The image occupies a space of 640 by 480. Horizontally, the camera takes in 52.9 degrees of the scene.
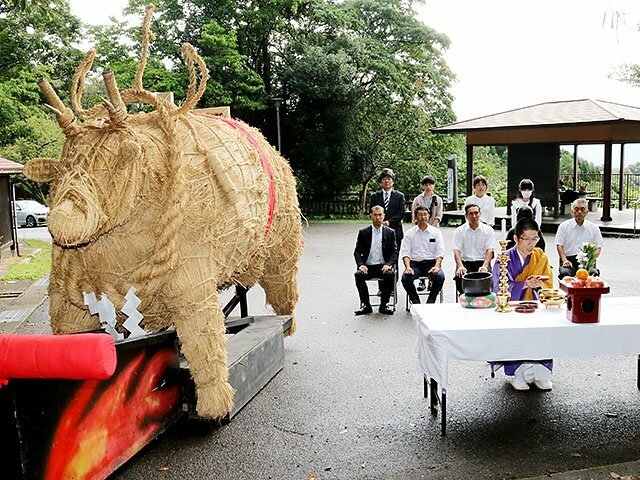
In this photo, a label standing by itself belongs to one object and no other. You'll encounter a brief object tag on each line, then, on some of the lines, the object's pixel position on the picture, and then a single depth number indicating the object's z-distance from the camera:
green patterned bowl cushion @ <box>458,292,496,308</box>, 4.96
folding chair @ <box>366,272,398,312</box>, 8.20
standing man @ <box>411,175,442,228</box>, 9.63
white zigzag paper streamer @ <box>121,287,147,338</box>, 4.24
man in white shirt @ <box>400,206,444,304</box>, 8.10
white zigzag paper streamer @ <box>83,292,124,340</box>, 4.28
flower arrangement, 5.07
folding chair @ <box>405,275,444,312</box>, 8.19
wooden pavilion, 16.19
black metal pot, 4.97
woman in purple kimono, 5.32
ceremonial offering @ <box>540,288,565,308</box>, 4.89
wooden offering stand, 4.43
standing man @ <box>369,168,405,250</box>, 8.95
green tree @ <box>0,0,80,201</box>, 15.35
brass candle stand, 4.86
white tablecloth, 4.36
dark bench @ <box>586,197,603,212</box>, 20.34
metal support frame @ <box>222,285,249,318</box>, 6.43
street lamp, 20.77
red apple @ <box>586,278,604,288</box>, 4.47
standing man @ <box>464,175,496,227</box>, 9.45
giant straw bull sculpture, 3.97
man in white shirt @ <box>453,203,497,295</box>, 7.55
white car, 25.08
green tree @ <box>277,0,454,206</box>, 21.59
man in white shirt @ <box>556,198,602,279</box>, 7.27
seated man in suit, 8.19
